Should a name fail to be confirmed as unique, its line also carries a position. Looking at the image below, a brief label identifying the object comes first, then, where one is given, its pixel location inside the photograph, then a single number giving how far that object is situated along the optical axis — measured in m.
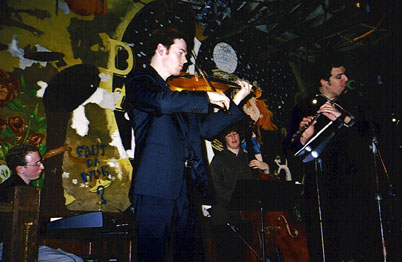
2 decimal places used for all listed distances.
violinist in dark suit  2.32
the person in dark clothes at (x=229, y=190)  3.70
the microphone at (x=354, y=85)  3.49
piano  2.23
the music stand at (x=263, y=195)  3.06
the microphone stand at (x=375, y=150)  3.13
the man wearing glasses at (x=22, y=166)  2.94
